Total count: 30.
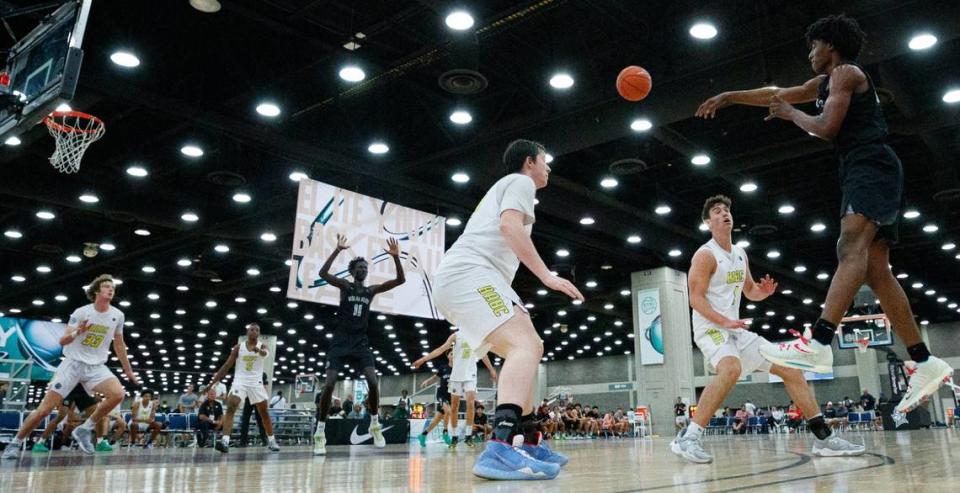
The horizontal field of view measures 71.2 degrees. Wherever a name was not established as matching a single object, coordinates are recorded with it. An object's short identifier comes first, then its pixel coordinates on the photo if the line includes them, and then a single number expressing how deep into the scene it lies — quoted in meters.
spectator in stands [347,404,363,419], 22.19
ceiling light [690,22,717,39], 9.04
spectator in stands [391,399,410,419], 16.91
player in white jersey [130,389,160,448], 16.53
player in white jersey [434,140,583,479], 2.91
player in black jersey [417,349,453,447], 12.75
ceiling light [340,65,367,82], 9.76
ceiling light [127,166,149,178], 13.22
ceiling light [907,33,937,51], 8.55
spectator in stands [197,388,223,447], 14.70
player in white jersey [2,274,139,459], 6.60
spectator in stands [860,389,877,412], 27.02
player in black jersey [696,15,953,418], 3.21
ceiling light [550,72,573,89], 10.05
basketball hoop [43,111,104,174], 9.74
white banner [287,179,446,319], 10.62
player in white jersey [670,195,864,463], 4.25
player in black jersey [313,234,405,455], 7.29
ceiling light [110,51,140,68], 9.15
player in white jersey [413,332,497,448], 10.27
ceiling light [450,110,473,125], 11.41
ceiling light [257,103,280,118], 10.76
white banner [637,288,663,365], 19.80
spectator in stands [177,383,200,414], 20.33
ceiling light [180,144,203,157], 12.37
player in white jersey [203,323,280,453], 9.38
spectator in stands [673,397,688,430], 17.75
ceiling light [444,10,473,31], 8.49
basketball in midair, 6.96
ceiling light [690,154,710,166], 13.45
